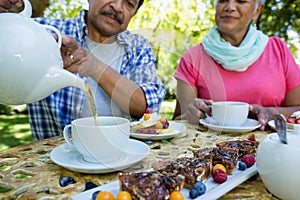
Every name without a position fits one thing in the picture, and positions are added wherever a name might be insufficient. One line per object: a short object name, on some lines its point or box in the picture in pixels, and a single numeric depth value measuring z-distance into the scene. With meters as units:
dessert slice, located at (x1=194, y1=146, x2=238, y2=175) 0.49
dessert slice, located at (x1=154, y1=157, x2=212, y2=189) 0.43
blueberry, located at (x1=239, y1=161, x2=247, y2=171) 0.50
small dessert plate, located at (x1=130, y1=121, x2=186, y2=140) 0.70
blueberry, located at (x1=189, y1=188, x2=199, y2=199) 0.40
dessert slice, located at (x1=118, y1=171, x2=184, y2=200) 0.39
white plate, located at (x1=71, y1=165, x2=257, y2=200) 0.39
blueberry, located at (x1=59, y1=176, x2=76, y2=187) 0.45
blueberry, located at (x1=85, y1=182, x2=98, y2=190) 0.45
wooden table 0.43
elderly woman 1.12
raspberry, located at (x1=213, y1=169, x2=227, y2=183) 0.44
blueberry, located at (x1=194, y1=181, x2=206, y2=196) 0.40
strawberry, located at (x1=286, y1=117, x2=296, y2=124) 0.81
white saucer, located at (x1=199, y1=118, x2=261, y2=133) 0.79
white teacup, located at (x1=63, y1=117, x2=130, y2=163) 0.49
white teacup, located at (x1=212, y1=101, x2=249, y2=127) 0.81
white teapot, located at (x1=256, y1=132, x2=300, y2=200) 0.40
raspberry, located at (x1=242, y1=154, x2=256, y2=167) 0.52
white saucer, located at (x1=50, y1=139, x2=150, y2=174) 0.48
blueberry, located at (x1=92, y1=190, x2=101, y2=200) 0.39
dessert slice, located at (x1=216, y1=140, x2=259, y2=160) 0.57
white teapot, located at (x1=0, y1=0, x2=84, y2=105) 0.42
